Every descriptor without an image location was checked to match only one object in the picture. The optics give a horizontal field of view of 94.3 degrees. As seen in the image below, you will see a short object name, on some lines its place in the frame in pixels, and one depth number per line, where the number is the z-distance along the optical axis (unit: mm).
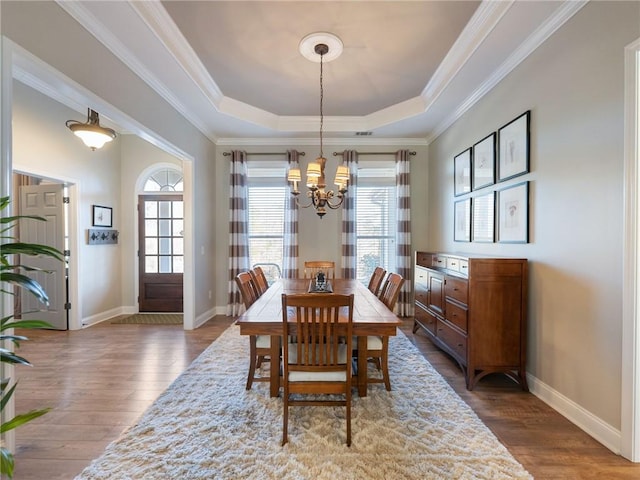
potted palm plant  1056
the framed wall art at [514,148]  2570
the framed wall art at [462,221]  3582
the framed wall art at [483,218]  3085
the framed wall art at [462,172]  3574
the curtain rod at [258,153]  4897
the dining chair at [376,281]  3104
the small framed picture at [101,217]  4547
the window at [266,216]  4996
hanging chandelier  2678
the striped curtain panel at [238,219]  4777
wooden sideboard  2504
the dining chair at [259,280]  3093
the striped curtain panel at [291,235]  4762
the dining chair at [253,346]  2453
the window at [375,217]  4988
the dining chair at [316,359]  1796
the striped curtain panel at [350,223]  4754
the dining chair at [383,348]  2426
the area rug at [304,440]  1637
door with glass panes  5109
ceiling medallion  2629
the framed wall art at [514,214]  2561
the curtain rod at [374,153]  4855
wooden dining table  1980
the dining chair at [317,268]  3941
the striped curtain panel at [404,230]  4773
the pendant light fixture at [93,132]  3207
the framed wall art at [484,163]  3062
